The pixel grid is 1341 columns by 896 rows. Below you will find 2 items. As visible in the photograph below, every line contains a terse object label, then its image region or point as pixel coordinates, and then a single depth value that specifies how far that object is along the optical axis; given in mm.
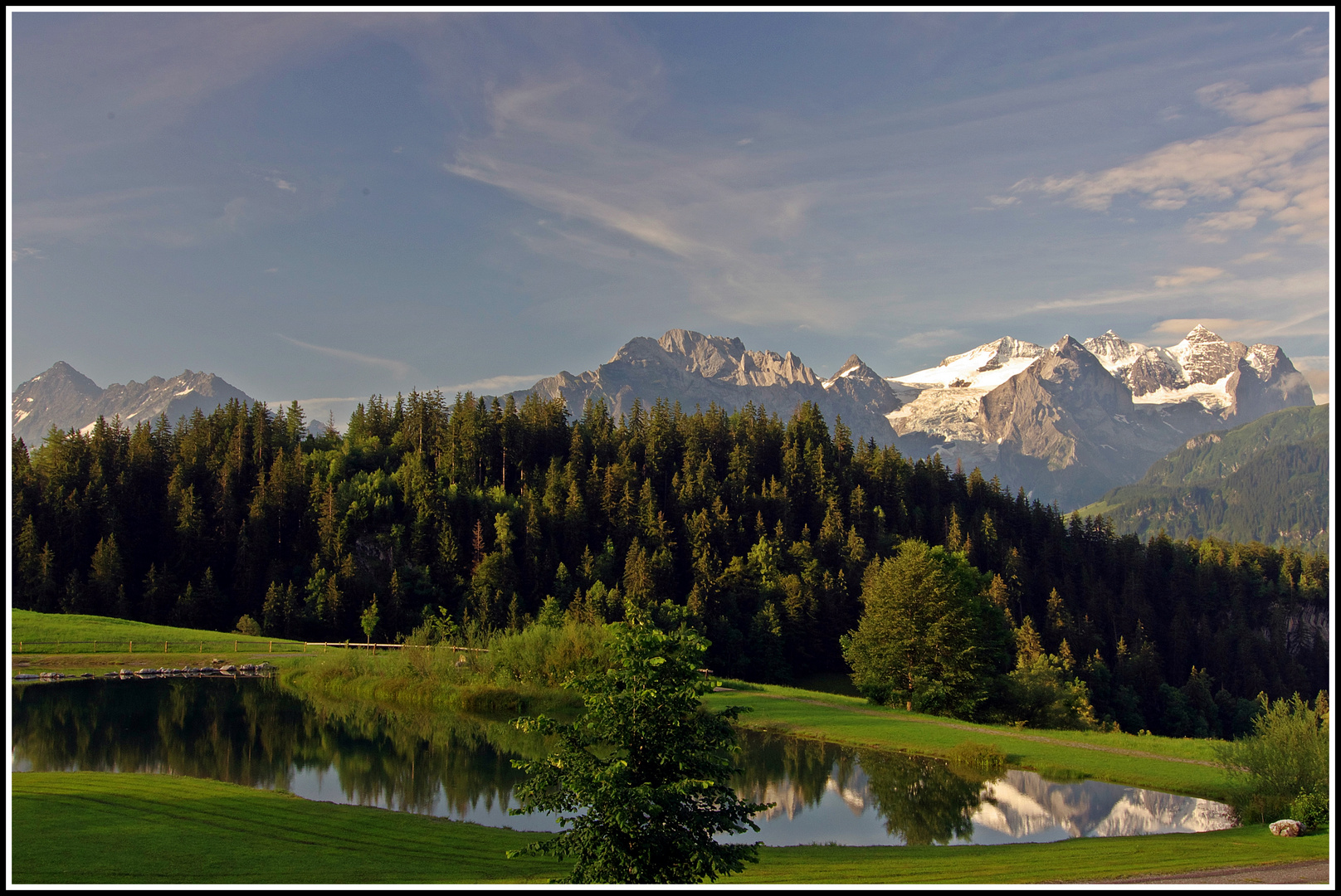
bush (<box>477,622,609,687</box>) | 55719
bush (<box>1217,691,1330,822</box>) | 28234
